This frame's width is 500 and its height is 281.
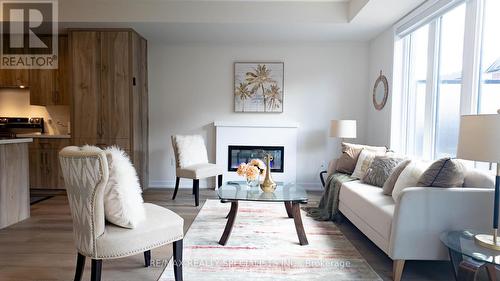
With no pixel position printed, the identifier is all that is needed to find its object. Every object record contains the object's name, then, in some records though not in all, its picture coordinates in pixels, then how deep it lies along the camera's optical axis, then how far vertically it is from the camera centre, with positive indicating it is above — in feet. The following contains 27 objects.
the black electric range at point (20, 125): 15.90 -0.31
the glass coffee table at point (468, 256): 5.04 -2.25
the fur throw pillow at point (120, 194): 5.48 -1.39
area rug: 6.93 -3.58
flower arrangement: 9.48 -1.52
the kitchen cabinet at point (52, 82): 15.31 +2.00
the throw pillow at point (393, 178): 8.76 -1.58
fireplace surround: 15.70 -0.74
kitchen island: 9.88 -2.21
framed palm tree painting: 15.71 +2.04
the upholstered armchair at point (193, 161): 12.96 -1.88
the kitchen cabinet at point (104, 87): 13.87 +1.64
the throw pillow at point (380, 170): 9.90 -1.52
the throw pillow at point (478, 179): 6.64 -1.20
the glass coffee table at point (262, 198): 8.59 -2.22
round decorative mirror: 13.41 +1.64
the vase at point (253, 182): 10.33 -2.12
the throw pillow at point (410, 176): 7.86 -1.36
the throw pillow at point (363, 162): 11.12 -1.43
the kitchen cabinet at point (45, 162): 14.64 -2.14
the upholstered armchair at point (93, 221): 5.29 -1.91
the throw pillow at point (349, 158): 11.93 -1.34
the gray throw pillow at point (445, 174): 6.77 -1.10
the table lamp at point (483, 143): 5.08 -0.29
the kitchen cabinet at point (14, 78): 15.34 +2.18
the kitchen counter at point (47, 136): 14.49 -0.81
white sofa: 6.40 -2.00
